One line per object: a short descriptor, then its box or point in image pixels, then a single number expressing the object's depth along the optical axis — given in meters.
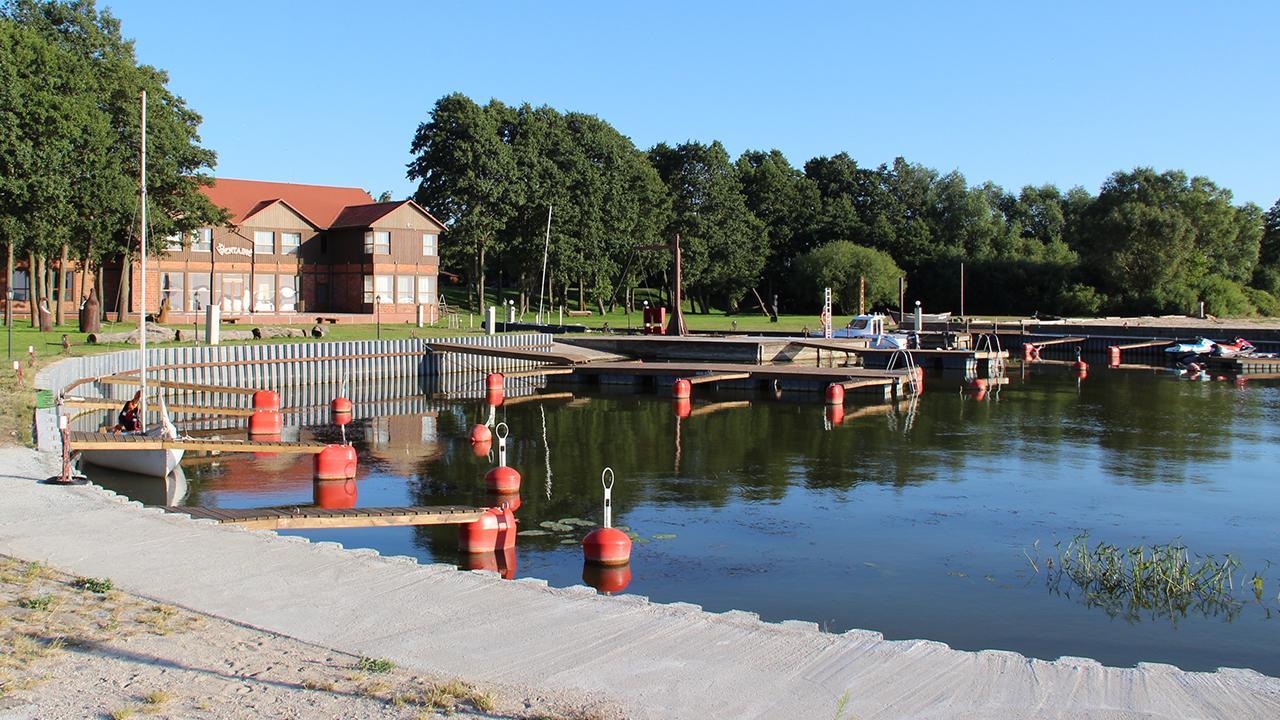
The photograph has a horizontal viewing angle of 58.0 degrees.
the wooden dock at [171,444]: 20.33
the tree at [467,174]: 74.00
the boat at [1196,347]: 62.59
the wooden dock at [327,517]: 14.88
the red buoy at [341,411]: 34.78
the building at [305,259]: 65.25
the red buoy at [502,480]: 21.86
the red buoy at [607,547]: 15.78
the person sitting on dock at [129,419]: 23.27
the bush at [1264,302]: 89.25
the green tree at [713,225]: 93.88
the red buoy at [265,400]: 32.12
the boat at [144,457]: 22.34
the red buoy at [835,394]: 40.12
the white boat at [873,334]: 57.69
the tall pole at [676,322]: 55.18
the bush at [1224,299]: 84.88
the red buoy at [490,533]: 16.62
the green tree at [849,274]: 88.56
